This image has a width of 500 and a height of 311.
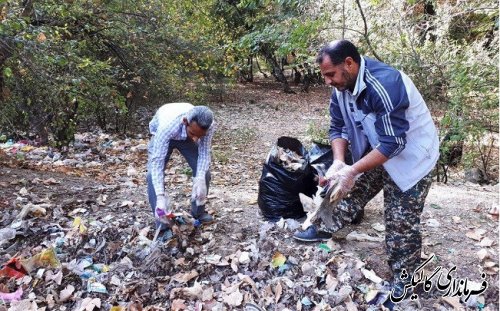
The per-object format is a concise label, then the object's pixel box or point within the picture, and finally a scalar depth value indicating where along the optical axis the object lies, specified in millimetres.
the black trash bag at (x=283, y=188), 3279
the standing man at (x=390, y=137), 2191
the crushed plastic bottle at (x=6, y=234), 3124
